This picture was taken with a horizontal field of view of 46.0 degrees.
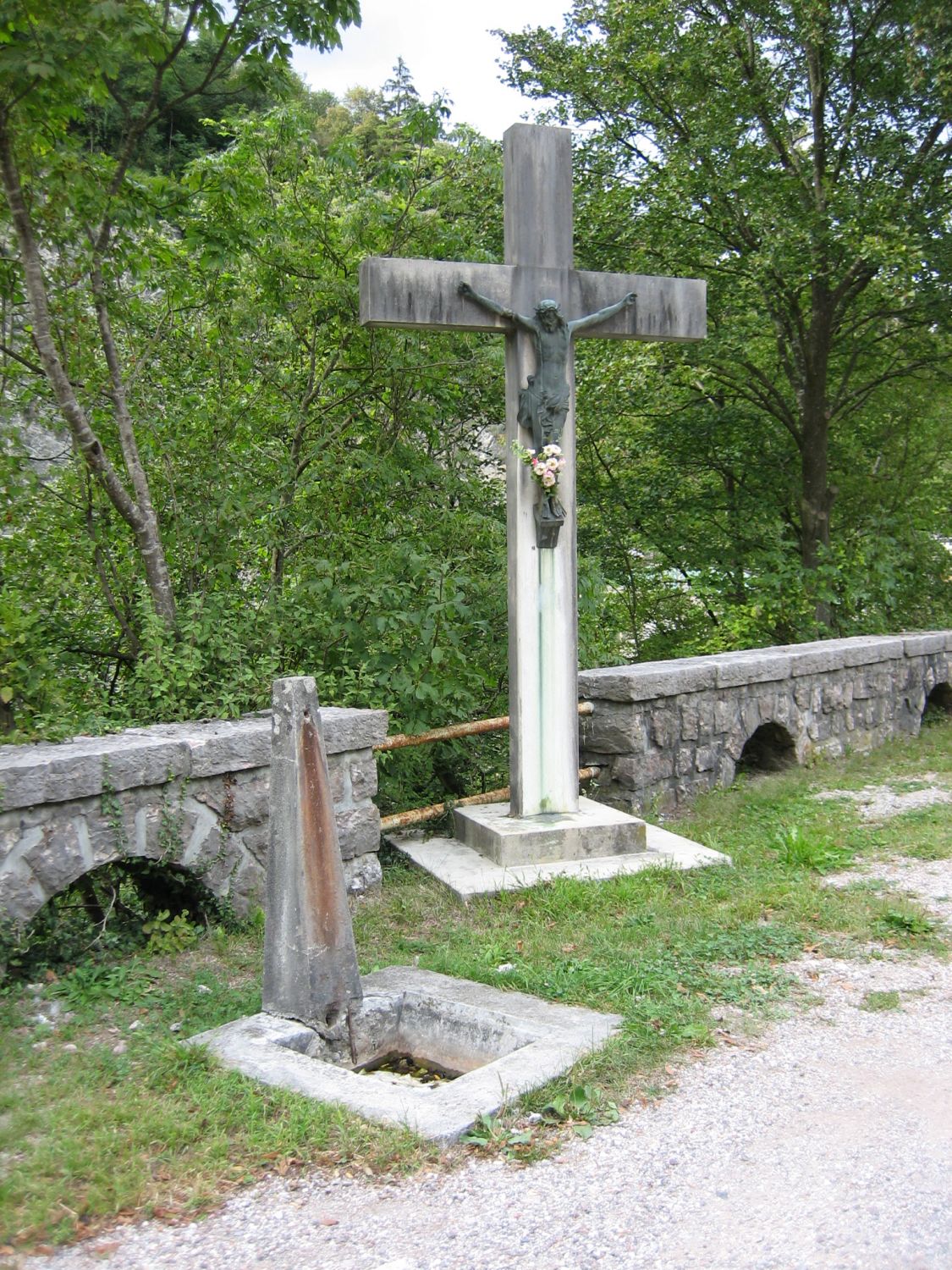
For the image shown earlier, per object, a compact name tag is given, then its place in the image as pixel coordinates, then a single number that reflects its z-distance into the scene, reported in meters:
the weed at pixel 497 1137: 2.86
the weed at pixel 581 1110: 3.01
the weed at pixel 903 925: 4.61
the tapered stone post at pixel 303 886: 3.56
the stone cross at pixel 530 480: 5.57
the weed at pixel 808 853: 5.55
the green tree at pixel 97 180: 4.83
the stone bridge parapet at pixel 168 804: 3.98
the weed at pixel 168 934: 4.37
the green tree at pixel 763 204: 10.10
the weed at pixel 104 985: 3.88
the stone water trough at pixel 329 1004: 3.48
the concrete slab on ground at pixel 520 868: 5.14
